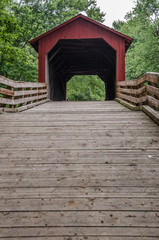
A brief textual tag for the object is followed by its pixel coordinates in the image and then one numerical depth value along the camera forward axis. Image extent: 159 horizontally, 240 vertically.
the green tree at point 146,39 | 22.67
